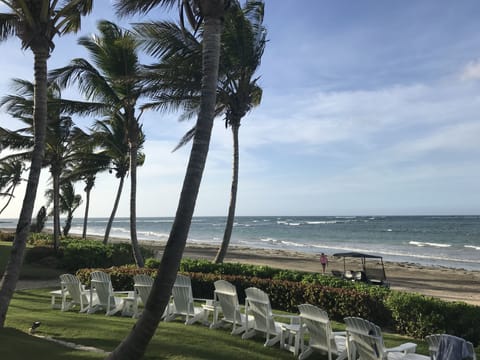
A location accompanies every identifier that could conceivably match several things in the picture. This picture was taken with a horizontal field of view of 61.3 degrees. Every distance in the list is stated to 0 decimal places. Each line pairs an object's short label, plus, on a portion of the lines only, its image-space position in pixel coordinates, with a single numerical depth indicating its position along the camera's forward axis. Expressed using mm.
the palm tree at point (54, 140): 18297
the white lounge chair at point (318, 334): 5230
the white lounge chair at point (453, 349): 4031
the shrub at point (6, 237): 29562
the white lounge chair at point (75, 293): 8258
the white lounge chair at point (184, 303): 7039
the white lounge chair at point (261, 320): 6043
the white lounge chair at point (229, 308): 6551
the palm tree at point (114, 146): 19202
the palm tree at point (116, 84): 14539
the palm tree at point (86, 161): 19344
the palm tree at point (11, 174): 31047
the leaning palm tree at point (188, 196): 3893
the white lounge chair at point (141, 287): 7375
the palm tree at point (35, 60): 6270
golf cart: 14734
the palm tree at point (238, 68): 12352
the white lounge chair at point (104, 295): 7914
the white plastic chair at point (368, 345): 4578
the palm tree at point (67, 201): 33812
